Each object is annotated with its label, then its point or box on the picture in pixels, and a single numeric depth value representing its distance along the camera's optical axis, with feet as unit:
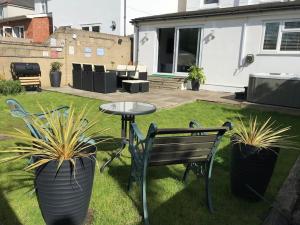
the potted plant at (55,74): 38.83
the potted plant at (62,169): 7.27
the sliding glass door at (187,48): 42.47
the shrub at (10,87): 30.56
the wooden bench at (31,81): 33.74
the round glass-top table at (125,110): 11.32
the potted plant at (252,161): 9.43
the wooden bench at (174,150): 8.09
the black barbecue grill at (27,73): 33.73
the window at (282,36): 32.62
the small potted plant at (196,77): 39.47
